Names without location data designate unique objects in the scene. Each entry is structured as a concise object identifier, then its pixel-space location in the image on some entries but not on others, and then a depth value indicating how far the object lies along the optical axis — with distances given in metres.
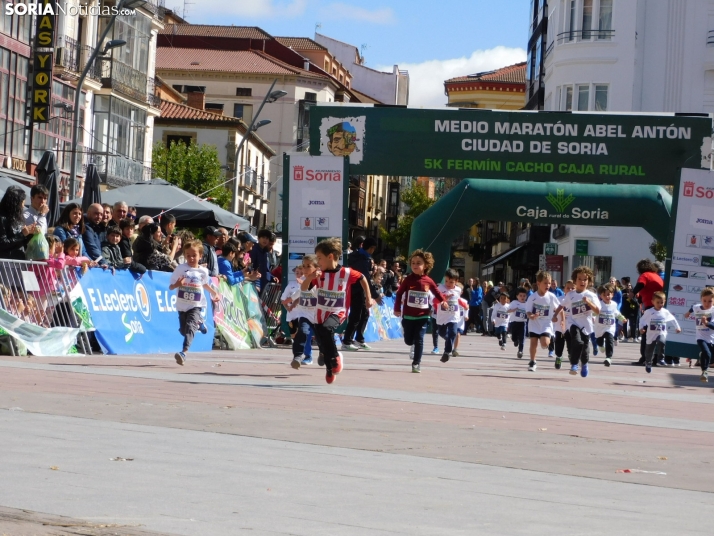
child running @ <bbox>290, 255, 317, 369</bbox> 15.12
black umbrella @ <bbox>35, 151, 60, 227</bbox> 21.62
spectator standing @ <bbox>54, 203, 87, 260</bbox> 17.17
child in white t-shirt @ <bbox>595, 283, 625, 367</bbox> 24.22
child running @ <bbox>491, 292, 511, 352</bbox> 30.86
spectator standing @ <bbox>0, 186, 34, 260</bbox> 15.88
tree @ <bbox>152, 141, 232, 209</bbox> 70.81
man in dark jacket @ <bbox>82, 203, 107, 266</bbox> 17.64
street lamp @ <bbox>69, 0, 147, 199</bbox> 32.81
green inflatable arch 28.28
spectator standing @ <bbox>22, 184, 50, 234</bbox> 16.45
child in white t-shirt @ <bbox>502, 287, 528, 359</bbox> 25.32
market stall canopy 25.67
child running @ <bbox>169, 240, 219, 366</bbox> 16.50
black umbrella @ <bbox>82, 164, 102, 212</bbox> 24.20
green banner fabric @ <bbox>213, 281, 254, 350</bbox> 21.39
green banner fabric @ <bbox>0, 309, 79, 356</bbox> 15.64
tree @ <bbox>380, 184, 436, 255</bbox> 102.38
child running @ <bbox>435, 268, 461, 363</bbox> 22.09
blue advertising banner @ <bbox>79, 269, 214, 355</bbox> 17.27
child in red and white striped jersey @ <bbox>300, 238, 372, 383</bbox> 14.34
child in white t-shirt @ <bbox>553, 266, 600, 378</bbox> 19.19
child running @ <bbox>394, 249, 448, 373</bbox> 17.80
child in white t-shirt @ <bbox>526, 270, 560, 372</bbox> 21.30
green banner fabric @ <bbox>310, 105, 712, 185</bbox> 24.47
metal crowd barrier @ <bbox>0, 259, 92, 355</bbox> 15.76
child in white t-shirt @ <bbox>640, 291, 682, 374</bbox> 22.17
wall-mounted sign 42.09
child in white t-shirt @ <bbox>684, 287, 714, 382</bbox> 19.83
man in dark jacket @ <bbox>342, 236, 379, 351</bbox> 23.64
